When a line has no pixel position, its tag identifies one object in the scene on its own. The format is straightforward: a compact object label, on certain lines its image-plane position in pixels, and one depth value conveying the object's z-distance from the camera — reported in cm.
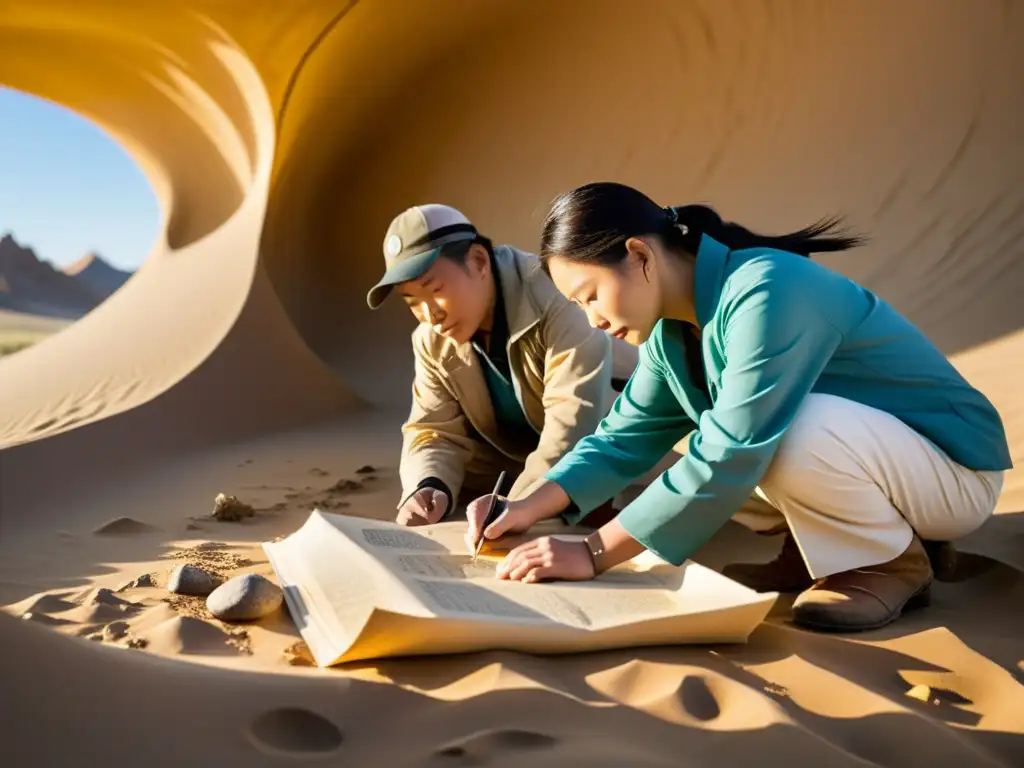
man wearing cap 223
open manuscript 127
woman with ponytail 150
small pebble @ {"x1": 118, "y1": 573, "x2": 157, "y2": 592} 182
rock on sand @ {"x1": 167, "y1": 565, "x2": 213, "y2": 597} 173
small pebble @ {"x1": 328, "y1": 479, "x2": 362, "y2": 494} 313
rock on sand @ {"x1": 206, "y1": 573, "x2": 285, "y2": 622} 154
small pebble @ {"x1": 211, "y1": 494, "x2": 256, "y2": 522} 271
